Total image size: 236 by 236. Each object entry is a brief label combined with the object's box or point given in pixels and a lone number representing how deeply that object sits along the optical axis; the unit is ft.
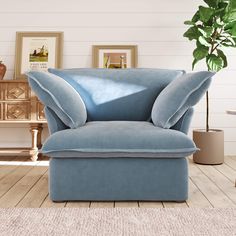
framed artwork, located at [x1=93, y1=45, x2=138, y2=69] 12.77
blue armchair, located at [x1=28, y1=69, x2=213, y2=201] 6.64
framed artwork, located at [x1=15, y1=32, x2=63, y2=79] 12.66
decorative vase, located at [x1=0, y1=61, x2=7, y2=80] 12.04
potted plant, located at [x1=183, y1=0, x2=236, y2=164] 10.84
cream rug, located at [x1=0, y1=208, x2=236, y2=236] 5.20
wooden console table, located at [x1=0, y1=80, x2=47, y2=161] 11.39
